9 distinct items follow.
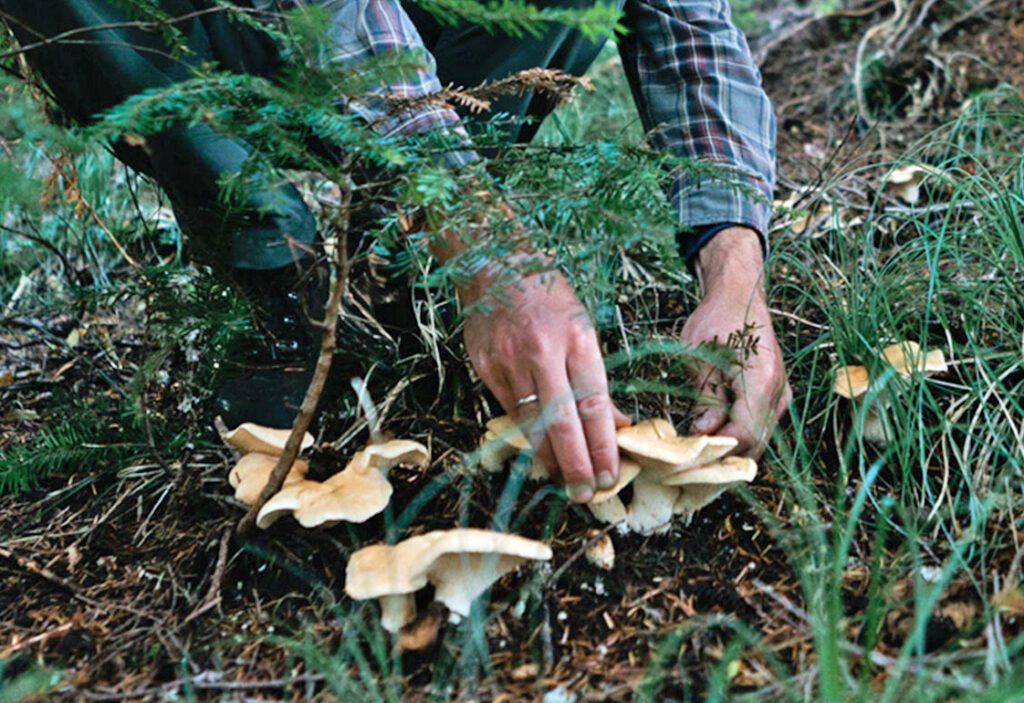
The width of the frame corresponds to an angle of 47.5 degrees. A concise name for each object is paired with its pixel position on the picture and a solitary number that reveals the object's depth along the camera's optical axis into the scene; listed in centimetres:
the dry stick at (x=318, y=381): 71
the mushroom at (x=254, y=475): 82
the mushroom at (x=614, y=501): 77
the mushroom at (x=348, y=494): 76
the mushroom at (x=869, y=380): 87
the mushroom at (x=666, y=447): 75
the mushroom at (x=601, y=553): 80
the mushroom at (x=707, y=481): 77
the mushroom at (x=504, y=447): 80
